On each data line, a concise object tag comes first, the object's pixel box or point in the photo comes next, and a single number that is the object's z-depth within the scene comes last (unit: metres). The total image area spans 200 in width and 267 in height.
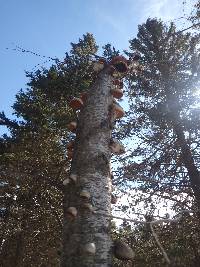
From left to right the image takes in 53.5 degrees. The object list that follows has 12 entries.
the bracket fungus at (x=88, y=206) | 1.39
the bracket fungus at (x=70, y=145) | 1.96
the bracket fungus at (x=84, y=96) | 1.98
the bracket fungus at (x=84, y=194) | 1.42
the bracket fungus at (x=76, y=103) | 2.08
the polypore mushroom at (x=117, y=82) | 2.17
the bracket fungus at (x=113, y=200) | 1.75
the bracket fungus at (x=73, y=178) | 1.50
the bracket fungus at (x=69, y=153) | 1.94
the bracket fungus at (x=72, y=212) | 1.37
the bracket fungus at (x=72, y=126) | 1.93
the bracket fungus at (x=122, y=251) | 1.35
